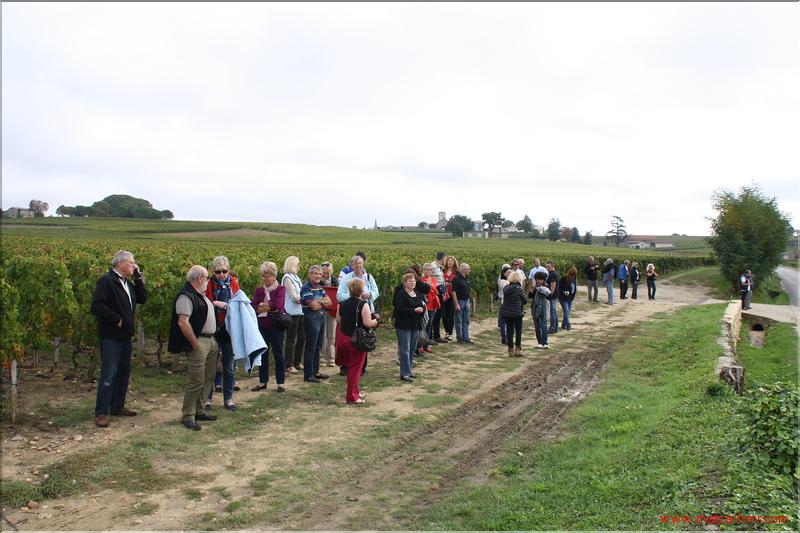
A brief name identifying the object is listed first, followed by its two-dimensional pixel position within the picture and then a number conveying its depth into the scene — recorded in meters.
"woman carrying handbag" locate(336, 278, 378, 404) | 8.51
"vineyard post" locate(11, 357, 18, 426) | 6.93
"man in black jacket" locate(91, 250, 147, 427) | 7.04
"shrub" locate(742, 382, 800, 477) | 4.96
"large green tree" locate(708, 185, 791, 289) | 36.91
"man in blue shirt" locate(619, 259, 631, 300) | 26.55
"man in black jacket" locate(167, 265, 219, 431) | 6.99
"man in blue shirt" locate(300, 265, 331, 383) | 9.58
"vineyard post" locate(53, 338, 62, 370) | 9.36
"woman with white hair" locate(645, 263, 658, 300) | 26.45
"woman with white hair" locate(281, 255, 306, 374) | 9.31
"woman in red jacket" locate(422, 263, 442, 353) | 12.41
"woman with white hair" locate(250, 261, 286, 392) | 8.71
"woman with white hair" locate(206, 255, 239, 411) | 7.93
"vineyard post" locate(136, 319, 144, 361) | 10.43
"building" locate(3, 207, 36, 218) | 86.89
